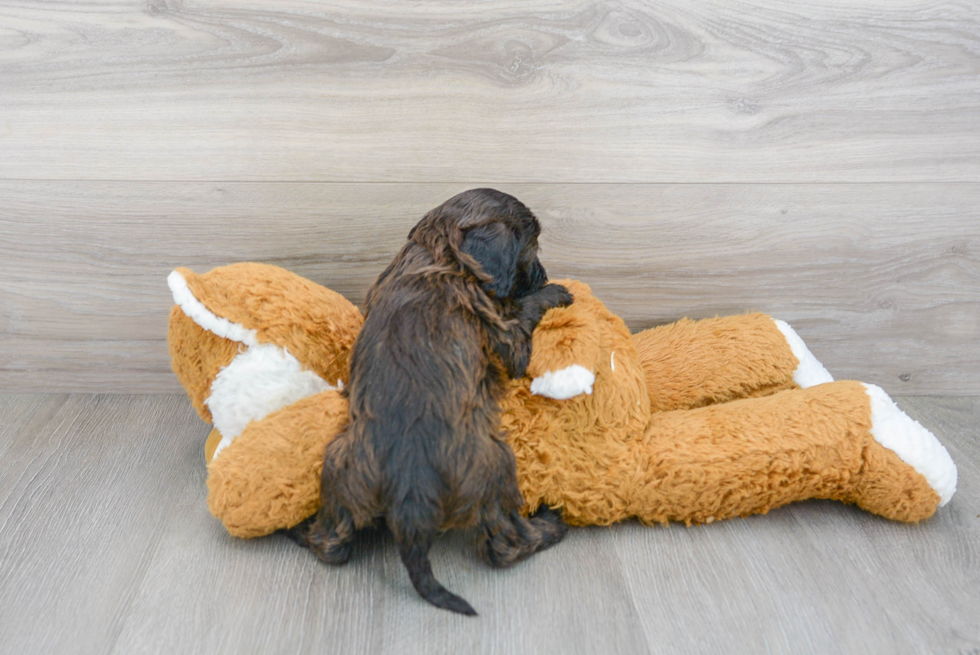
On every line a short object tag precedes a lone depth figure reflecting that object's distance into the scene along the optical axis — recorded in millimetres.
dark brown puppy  932
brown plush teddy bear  1037
